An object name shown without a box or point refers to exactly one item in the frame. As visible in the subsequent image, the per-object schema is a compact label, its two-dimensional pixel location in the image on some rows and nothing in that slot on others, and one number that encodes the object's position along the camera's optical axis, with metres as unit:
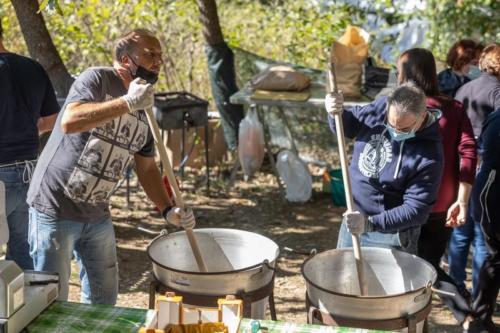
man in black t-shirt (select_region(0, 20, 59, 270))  3.70
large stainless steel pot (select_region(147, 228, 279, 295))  2.81
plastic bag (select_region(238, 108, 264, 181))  6.98
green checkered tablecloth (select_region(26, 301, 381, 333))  2.46
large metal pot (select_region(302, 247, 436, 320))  2.65
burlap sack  6.82
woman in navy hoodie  3.25
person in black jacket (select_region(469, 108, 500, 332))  3.98
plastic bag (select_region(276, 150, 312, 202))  7.06
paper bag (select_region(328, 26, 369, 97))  6.59
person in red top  3.77
